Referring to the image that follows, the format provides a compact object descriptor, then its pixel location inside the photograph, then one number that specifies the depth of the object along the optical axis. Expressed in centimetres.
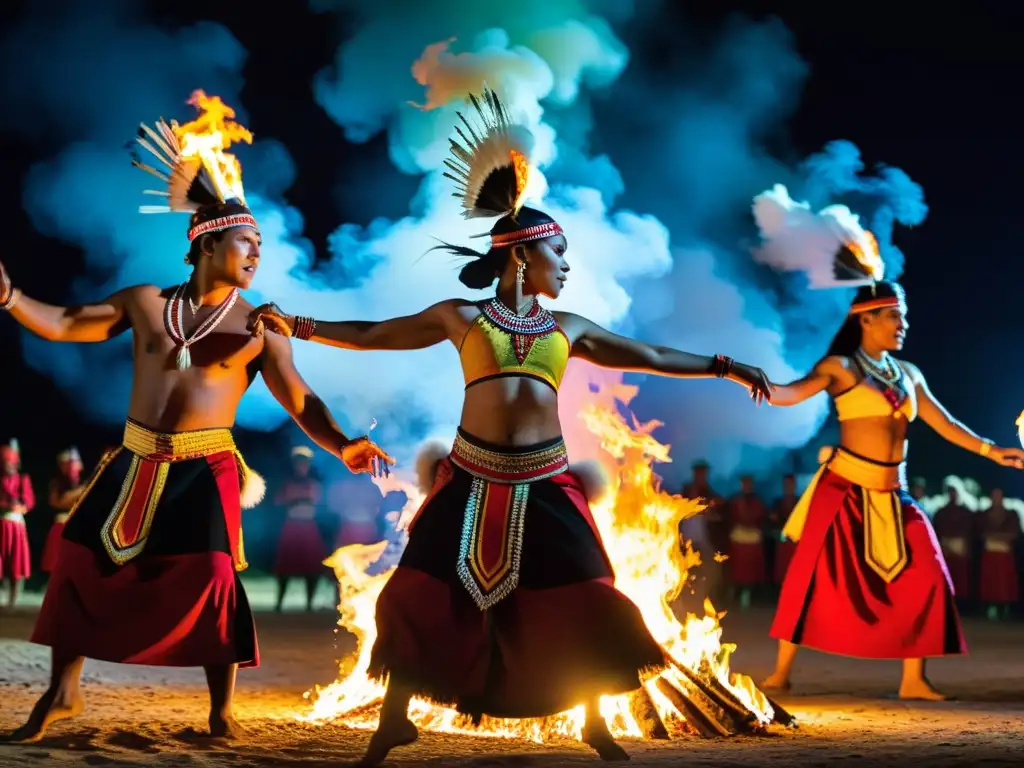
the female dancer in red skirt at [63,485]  1113
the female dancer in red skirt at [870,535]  618
